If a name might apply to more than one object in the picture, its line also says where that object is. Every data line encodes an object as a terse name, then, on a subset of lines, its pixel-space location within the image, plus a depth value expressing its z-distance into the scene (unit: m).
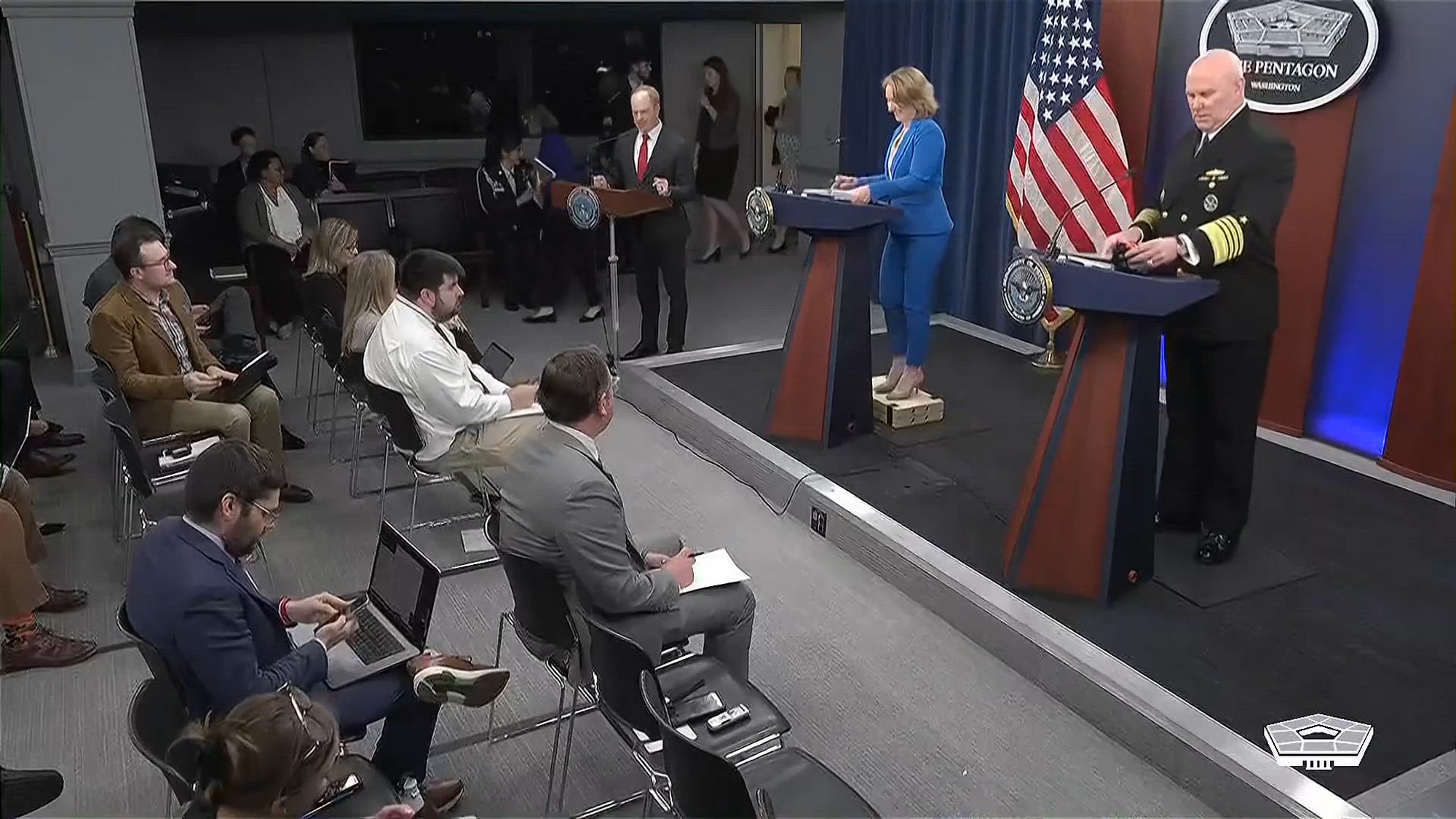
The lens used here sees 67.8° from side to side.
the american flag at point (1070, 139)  6.08
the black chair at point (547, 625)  2.77
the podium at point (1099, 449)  3.51
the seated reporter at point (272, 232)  7.40
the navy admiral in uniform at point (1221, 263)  3.57
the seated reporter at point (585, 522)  2.68
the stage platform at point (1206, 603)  3.09
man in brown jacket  4.36
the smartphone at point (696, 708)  2.63
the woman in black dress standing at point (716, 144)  10.02
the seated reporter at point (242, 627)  2.33
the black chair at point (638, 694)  2.38
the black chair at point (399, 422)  4.19
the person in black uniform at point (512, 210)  8.09
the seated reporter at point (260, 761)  1.80
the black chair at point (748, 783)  2.00
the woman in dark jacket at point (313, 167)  8.48
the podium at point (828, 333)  5.00
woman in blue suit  4.99
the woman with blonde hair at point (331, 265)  5.49
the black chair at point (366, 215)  8.55
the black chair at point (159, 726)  2.11
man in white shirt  4.16
